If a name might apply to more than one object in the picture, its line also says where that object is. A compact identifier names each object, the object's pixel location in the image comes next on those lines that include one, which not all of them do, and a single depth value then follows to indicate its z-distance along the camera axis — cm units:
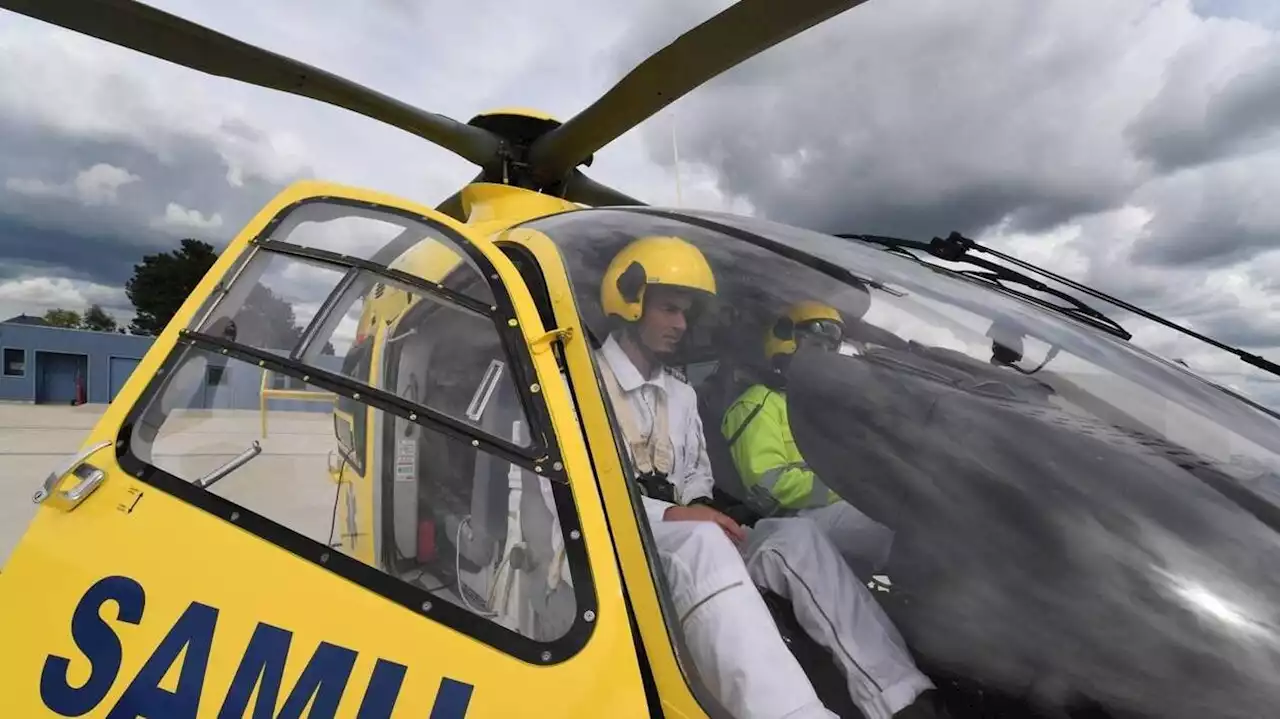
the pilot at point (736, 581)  121
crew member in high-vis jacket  139
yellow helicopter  114
